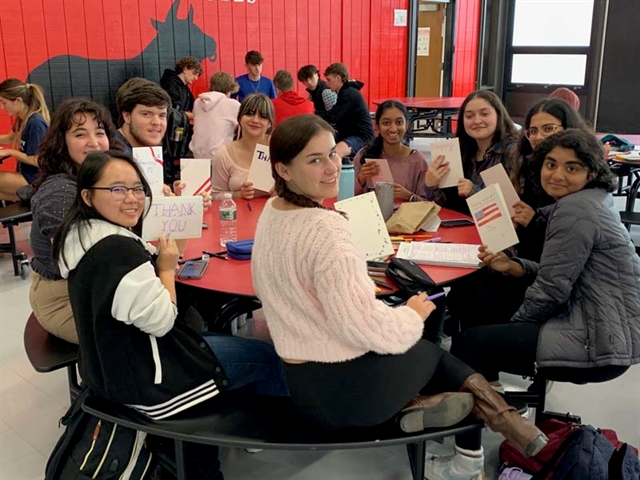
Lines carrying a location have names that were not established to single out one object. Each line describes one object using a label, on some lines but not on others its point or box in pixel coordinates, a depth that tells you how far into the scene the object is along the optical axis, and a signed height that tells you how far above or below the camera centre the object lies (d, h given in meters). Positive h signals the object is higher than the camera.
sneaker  2.01 -1.27
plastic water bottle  2.52 -0.63
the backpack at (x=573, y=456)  1.87 -1.16
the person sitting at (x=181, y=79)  6.62 -0.14
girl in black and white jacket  1.65 -0.64
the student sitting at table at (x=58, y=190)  2.14 -0.42
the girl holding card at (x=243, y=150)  3.30 -0.45
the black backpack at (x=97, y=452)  1.84 -1.12
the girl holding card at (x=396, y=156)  3.23 -0.47
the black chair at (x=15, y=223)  4.16 -1.05
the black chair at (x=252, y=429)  1.70 -0.98
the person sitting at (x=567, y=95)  3.94 -0.20
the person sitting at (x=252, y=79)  7.32 -0.16
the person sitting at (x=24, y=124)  4.54 -0.42
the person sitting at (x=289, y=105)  5.48 -0.34
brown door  10.81 +0.28
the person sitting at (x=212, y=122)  5.18 -0.46
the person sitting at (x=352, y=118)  5.37 -0.44
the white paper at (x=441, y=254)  2.22 -0.67
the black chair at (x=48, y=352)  2.07 -0.94
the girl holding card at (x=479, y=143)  2.94 -0.37
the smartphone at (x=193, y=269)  2.10 -0.68
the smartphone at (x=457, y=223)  2.77 -0.68
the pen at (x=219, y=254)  2.32 -0.69
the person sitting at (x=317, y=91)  6.48 -0.27
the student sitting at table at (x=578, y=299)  1.97 -0.73
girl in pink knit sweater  1.54 -0.64
